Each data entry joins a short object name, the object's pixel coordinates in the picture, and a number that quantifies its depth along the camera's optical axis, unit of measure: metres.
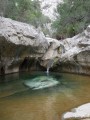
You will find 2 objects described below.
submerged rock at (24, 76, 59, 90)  5.02
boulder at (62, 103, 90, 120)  2.76
